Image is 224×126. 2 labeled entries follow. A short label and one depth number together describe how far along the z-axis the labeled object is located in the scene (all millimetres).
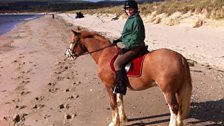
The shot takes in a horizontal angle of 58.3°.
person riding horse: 4131
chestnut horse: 3906
